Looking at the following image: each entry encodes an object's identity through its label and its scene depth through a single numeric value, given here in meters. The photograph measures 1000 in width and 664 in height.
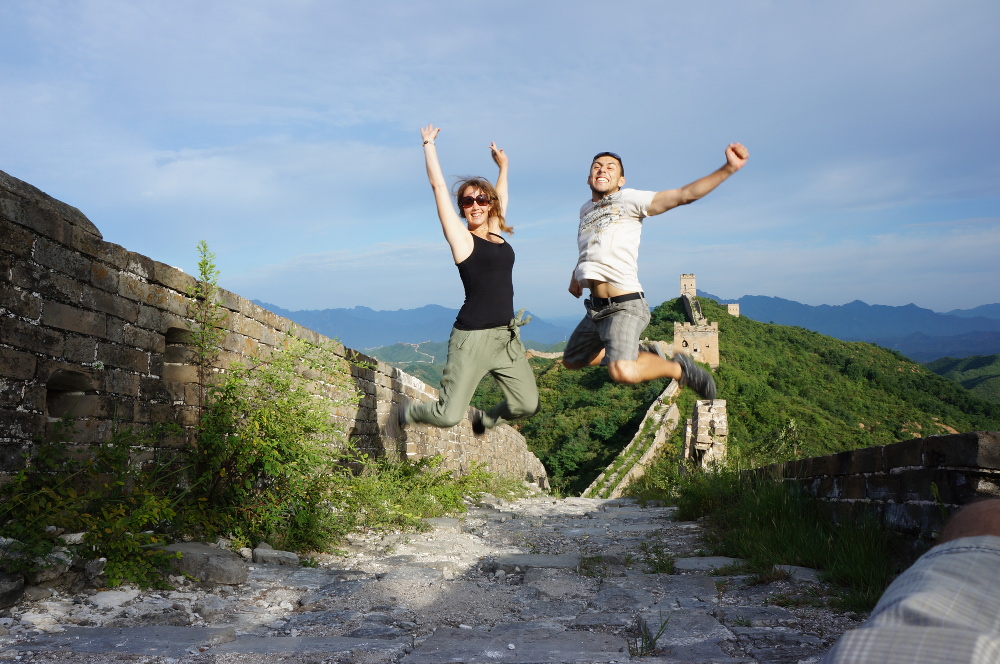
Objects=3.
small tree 4.30
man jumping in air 4.34
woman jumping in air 4.46
